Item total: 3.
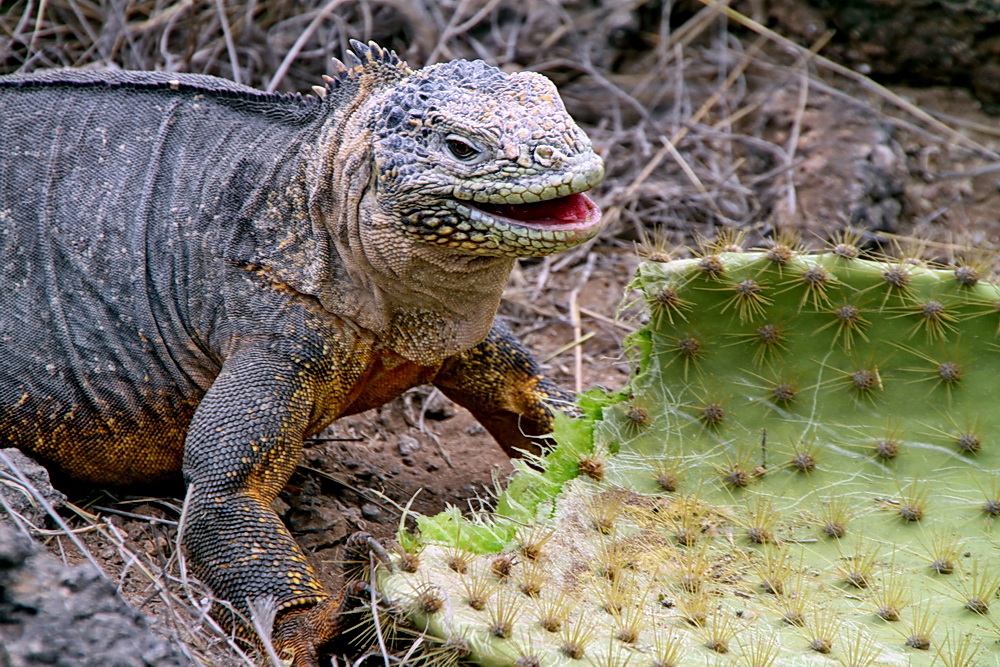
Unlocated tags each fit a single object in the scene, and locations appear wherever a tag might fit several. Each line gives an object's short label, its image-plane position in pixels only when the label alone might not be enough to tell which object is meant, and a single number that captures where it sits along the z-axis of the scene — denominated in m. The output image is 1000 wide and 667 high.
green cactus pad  5.97
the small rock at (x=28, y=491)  7.07
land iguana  7.43
